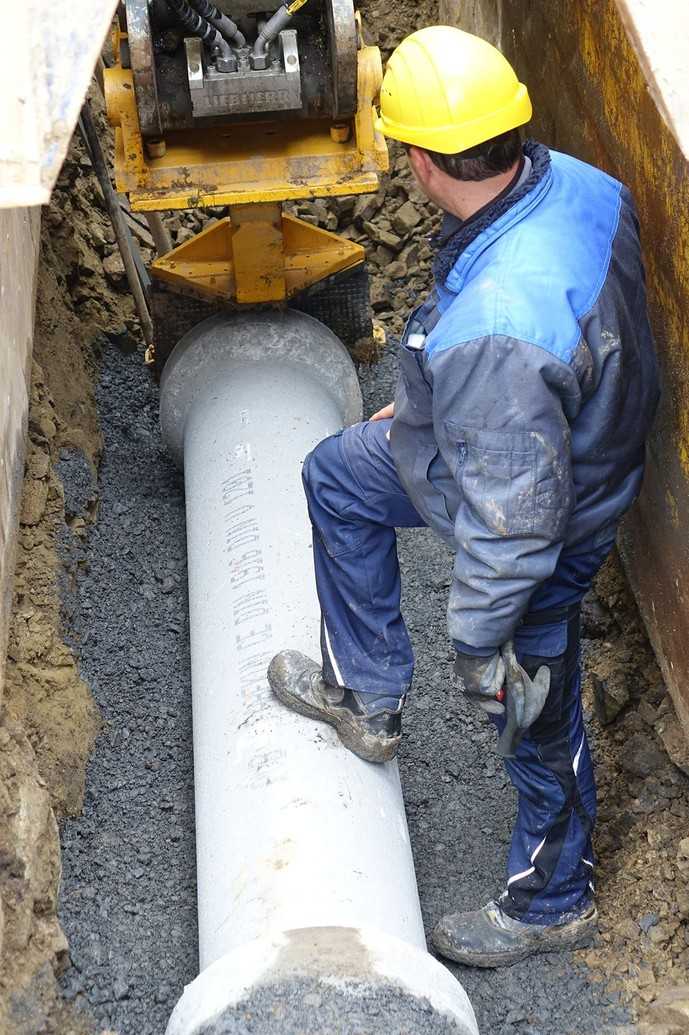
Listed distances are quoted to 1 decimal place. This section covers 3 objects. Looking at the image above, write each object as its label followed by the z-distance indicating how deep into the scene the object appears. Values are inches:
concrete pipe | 113.2
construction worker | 107.6
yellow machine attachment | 157.4
